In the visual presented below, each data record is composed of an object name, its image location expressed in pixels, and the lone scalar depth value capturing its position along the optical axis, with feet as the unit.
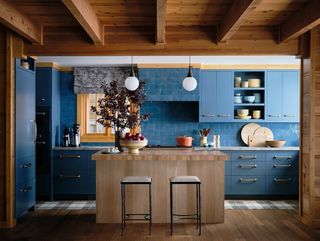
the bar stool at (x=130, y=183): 10.02
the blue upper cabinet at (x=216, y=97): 15.47
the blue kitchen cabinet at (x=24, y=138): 11.13
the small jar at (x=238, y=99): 15.65
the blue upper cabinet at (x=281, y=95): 15.44
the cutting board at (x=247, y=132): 15.97
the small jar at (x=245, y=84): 15.57
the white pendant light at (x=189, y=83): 11.89
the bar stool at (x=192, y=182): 9.95
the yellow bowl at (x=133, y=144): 11.10
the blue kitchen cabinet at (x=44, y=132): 14.61
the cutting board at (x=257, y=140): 15.89
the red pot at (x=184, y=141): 14.43
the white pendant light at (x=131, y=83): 11.78
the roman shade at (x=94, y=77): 15.76
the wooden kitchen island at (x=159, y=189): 11.31
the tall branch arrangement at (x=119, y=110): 12.27
